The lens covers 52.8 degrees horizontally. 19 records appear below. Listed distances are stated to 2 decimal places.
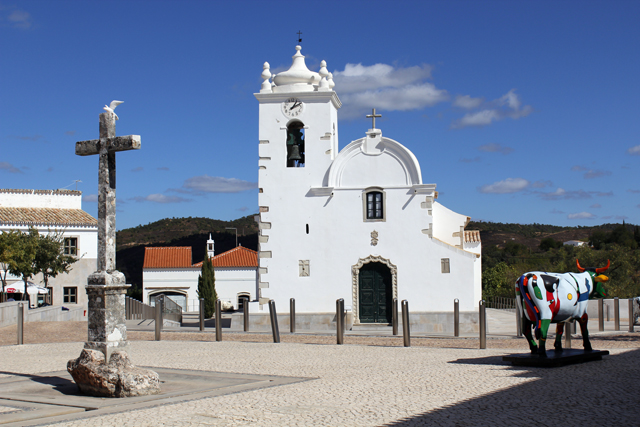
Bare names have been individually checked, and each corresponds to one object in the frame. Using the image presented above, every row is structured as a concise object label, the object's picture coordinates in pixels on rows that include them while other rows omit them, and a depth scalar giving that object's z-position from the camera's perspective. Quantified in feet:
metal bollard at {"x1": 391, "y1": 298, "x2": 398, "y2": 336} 56.75
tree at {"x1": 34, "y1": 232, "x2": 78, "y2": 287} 91.97
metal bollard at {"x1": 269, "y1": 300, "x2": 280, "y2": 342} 51.42
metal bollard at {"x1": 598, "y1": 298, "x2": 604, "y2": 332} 60.82
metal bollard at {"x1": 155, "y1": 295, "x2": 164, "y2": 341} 54.24
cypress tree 129.59
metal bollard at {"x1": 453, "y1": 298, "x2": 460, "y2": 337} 54.03
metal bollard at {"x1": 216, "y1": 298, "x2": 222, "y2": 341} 52.54
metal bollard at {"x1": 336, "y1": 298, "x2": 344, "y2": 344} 49.01
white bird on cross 30.94
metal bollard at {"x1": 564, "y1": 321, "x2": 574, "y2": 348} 40.36
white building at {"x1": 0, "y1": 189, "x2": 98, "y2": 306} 108.58
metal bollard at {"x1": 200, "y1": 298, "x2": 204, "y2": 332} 61.93
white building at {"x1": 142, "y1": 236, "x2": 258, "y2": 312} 145.48
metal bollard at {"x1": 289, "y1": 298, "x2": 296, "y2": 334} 60.23
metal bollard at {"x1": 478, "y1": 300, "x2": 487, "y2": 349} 44.47
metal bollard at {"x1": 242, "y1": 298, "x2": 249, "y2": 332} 62.90
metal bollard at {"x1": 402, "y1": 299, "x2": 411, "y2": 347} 46.95
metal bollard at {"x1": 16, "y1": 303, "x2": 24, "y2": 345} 51.72
